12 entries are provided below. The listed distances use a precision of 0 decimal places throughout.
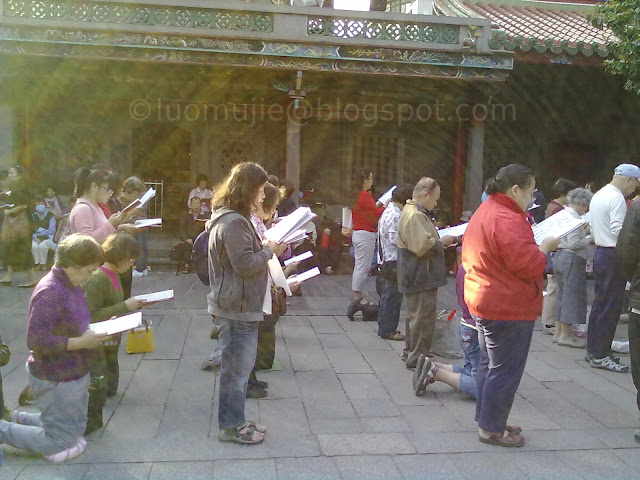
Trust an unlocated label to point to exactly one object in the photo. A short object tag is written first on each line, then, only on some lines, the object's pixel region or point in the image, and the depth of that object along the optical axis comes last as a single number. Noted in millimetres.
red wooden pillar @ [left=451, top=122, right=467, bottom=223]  12344
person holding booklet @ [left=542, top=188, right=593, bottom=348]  6344
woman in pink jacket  4782
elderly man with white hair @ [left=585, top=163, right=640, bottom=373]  5617
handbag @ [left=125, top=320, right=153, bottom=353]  5730
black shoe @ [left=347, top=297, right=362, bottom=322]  7410
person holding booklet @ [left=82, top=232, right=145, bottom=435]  4113
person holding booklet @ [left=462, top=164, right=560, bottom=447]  3721
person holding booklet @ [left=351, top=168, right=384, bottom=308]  7355
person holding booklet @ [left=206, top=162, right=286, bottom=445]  3617
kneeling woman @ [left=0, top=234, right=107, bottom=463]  3441
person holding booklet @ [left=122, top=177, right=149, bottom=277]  6930
